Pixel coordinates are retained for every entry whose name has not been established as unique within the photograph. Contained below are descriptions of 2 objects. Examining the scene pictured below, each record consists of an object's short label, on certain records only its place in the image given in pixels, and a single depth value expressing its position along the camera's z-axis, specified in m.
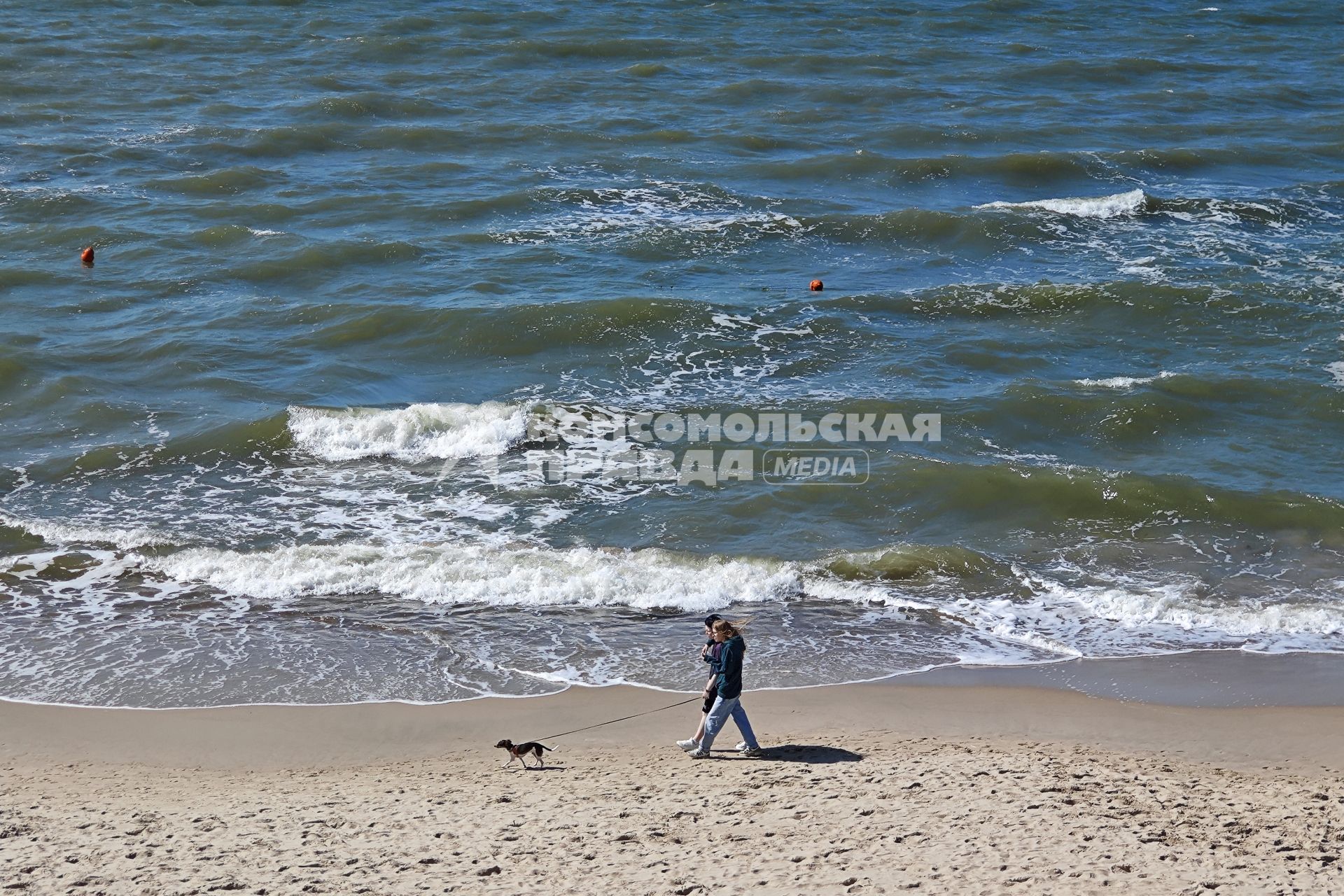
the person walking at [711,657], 19.47
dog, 18.98
